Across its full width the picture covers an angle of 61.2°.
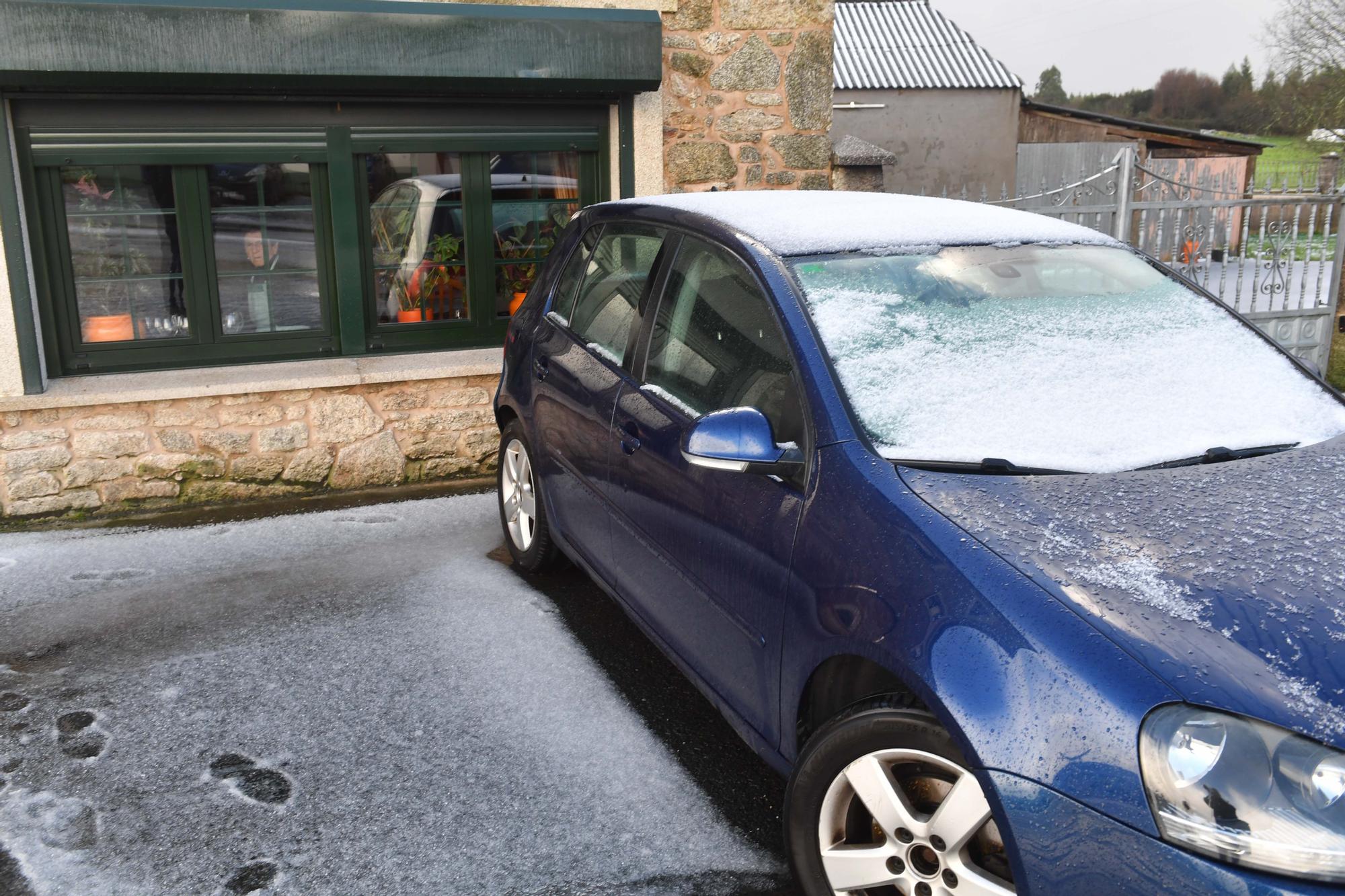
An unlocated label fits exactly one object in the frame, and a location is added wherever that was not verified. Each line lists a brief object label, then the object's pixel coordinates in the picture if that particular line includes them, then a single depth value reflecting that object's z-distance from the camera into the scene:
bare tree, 19.17
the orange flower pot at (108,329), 6.20
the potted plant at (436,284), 6.77
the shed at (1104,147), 22.56
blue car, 1.92
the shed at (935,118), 25.72
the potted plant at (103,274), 6.12
